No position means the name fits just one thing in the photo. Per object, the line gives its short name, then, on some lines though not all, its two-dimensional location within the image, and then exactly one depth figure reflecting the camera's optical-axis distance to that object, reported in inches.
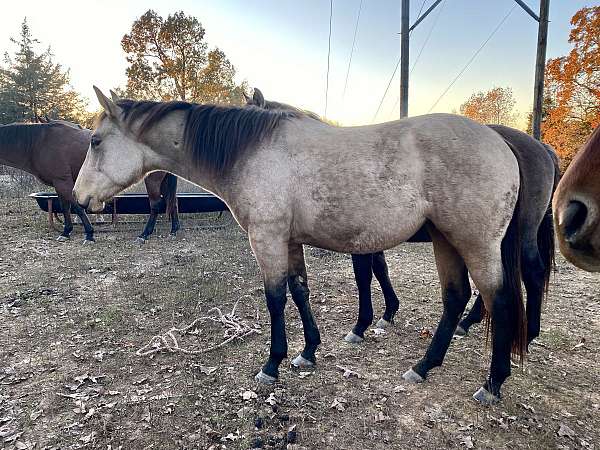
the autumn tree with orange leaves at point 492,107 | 1336.1
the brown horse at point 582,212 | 39.6
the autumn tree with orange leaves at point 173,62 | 842.8
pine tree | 1085.1
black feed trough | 293.4
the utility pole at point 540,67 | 292.2
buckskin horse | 86.1
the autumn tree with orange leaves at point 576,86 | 585.0
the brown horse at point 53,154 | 264.4
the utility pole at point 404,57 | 295.9
